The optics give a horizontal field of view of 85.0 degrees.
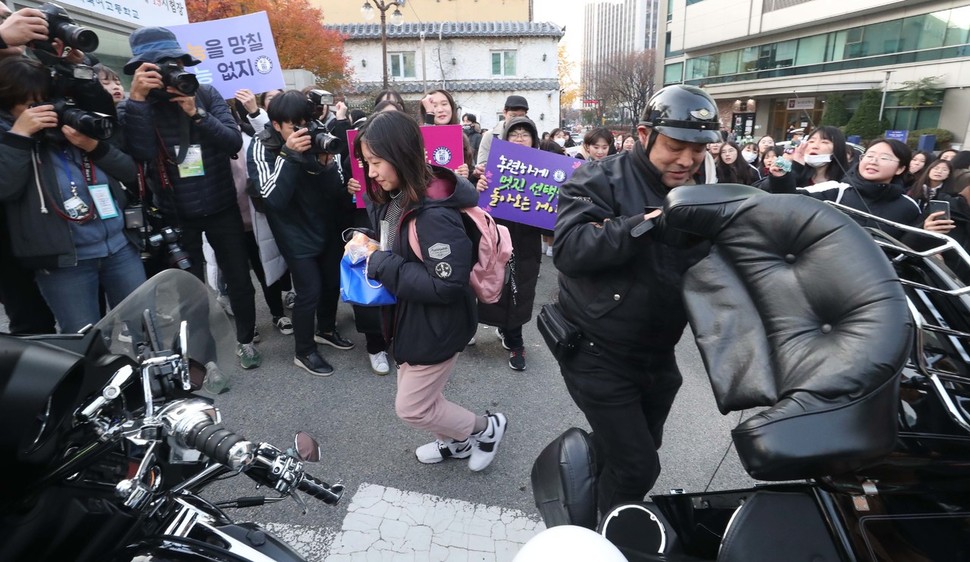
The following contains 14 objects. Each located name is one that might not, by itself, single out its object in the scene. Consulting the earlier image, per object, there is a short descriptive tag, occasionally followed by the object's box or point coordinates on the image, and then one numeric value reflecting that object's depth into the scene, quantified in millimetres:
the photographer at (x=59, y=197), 2631
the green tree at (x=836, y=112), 28828
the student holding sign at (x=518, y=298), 4113
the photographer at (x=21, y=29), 2586
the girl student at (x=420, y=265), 2408
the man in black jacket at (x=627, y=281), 1909
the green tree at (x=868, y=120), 25609
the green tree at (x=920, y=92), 24391
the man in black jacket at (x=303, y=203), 3541
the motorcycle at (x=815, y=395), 997
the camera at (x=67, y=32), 2672
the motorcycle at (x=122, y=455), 958
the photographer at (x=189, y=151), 3250
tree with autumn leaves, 19391
